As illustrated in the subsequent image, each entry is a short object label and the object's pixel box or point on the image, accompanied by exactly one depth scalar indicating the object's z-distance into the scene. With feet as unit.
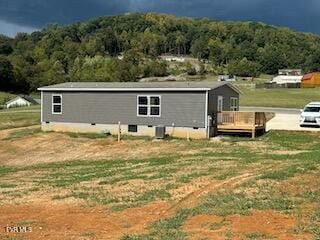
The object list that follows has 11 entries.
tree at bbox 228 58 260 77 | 452.76
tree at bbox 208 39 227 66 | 547.90
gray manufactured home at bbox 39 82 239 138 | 95.55
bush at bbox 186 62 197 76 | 486.06
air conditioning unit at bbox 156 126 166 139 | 93.76
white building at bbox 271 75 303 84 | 346.25
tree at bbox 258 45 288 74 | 485.56
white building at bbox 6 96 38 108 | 242.04
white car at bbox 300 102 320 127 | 106.42
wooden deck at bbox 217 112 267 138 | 92.94
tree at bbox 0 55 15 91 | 336.90
